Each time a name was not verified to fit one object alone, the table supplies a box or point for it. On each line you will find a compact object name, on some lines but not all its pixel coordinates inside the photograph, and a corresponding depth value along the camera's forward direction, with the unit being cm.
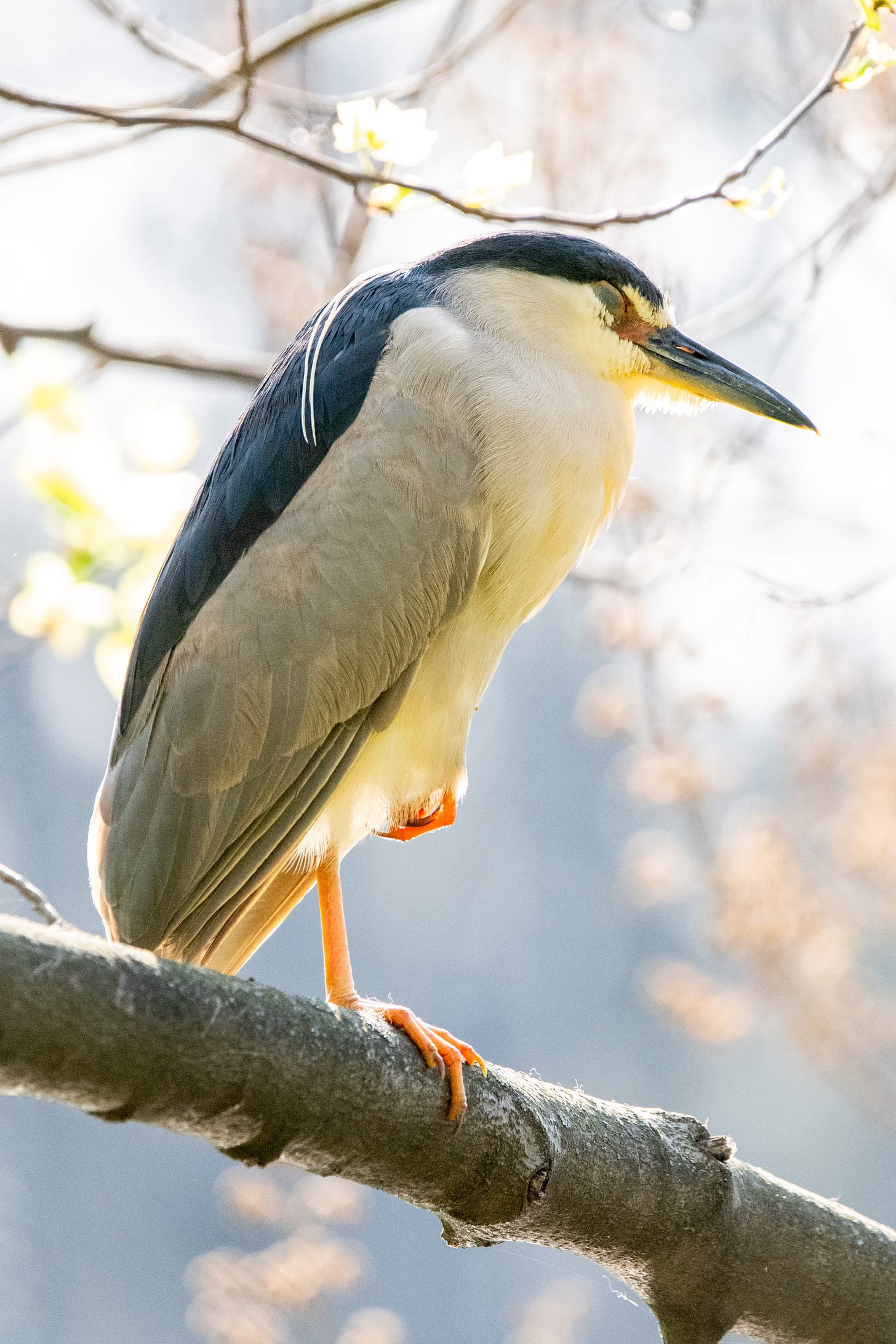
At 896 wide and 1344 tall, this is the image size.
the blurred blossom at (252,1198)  987
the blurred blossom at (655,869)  1002
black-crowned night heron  955
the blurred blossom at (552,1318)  1004
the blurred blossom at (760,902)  993
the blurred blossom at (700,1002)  999
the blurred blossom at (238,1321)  981
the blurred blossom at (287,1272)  982
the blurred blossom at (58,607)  960
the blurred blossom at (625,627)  989
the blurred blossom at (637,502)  989
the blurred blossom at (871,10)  950
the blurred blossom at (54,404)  958
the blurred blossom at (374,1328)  983
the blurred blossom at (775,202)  954
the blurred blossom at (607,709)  995
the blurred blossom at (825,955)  995
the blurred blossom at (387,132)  954
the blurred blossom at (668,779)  994
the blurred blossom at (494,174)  955
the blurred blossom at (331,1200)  982
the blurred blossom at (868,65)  952
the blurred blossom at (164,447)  960
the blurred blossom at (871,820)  992
